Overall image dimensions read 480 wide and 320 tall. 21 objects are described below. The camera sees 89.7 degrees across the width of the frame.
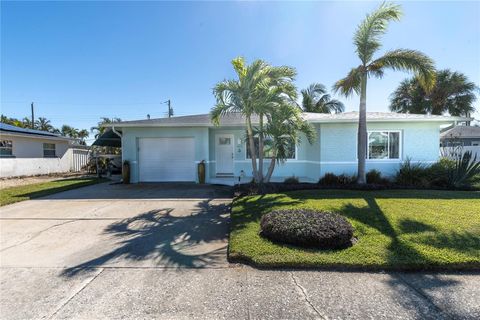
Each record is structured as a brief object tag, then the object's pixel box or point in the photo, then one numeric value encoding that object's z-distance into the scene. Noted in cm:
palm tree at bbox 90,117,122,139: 3348
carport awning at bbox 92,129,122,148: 1397
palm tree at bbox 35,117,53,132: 3959
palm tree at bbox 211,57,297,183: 799
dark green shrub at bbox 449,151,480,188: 873
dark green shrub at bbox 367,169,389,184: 953
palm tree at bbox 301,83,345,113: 2195
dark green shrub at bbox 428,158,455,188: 900
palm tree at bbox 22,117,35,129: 3589
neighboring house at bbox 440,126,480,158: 2181
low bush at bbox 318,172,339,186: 955
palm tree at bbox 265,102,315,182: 812
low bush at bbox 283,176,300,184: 993
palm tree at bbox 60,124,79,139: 4094
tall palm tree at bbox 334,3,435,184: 802
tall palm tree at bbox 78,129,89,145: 4091
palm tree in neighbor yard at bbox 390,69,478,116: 1812
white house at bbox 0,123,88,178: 1509
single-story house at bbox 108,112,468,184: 1046
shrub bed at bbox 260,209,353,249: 397
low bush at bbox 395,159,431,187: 920
